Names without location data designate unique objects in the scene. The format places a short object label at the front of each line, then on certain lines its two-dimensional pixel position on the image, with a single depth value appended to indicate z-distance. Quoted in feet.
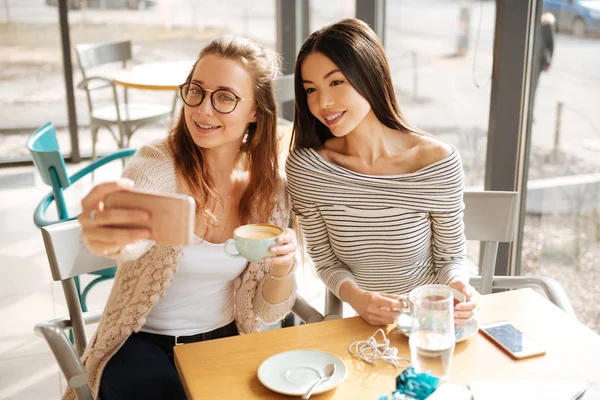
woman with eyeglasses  5.28
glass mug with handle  3.79
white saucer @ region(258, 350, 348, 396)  4.01
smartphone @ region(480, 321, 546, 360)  4.42
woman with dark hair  5.58
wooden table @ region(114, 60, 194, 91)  13.30
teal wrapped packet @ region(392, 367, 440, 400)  3.67
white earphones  4.36
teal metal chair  7.45
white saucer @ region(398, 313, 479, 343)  4.57
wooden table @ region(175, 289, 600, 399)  4.10
